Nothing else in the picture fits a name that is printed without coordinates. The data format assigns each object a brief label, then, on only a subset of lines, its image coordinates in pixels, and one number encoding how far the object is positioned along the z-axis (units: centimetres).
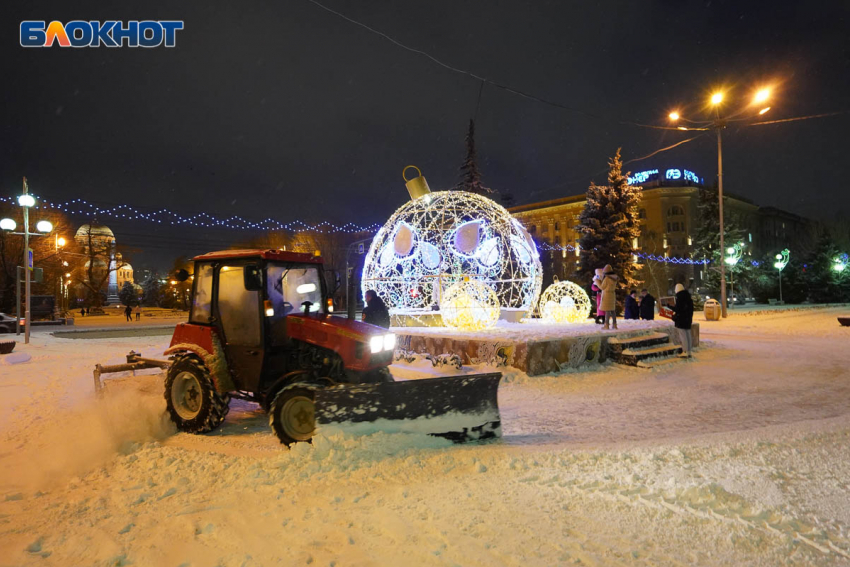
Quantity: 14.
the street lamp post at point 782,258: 3750
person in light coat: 1159
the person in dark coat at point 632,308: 1781
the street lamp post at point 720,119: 1719
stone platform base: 953
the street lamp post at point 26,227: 1538
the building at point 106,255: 4452
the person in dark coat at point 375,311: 938
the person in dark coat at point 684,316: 1141
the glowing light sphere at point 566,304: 1435
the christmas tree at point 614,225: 2850
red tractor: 507
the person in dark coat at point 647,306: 1648
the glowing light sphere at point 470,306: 1162
